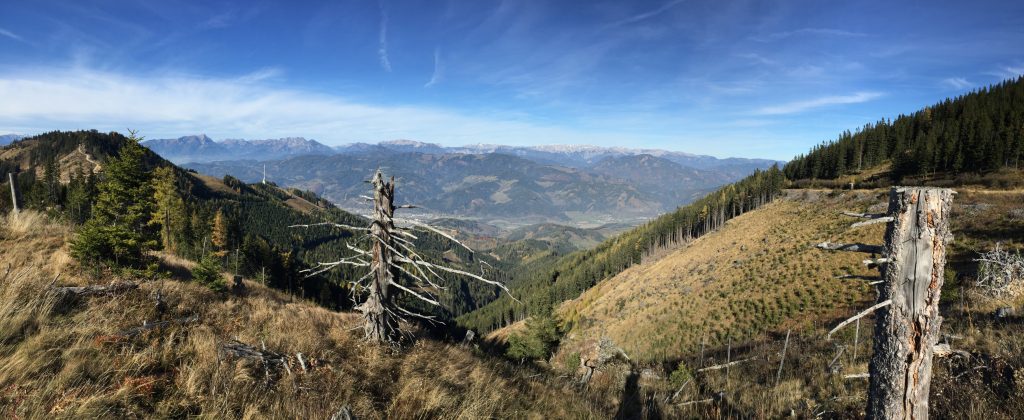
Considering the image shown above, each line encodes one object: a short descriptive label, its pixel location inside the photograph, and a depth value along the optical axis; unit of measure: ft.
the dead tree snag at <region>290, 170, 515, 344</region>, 26.27
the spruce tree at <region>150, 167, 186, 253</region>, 116.67
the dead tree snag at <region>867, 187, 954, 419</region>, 12.57
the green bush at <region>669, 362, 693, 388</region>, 40.58
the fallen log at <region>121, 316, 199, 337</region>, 17.93
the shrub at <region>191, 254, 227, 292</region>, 53.68
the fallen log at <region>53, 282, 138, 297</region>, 21.01
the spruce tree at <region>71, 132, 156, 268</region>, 58.23
